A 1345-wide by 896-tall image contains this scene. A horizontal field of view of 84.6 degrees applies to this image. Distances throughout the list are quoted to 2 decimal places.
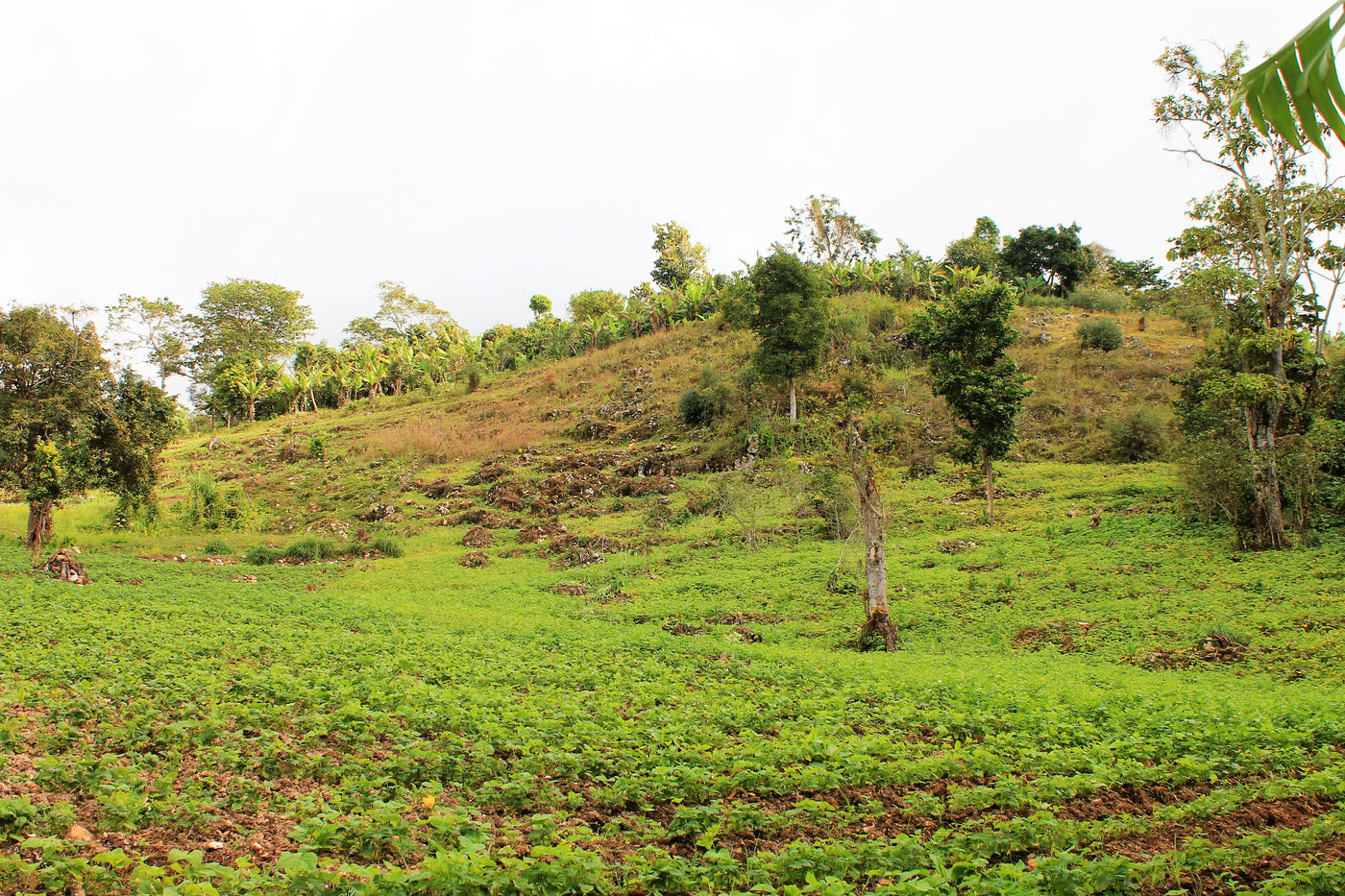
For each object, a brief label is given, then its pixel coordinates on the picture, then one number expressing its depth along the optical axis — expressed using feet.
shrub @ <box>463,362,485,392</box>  171.32
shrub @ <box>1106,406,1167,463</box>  88.12
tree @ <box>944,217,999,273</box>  150.41
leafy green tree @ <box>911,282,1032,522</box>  73.67
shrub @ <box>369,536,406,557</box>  78.84
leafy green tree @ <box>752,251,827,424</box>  107.84
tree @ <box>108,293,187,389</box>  174.50
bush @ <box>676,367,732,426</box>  119.75
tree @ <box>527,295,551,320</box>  244.83
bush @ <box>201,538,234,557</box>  77.61
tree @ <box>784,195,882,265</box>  174.40
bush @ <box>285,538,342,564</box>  77.10
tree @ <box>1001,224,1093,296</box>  158.20
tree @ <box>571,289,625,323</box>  198.18
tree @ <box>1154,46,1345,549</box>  55.62
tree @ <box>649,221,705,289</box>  207.10
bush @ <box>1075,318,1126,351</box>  118.32
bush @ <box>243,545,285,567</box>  73.72
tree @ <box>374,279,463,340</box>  227.61
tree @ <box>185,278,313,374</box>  188.14
